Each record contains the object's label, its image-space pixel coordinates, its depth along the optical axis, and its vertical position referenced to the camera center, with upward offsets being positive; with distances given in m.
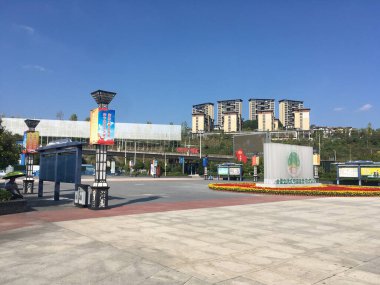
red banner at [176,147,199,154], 109.69 +5.48
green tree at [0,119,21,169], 14.85 +0.54
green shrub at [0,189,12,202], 13.20 -1.23
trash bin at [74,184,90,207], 15.10 -1.41
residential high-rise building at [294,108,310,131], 176.06 +26.54
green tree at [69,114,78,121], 151.06 +22.13
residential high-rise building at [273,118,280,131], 188.12 +24.64
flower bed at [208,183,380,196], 22.91 -1.66
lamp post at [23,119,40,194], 22.22 +0.68
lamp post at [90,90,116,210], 14.80 +1.24
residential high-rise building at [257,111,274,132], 180.88 +25.94
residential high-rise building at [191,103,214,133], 194.12 +26.44
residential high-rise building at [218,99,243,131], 189.75 +25.85
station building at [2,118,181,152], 102.12 +11.01
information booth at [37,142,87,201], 15.77 +0.12
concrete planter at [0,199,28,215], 12.93 -1.66
